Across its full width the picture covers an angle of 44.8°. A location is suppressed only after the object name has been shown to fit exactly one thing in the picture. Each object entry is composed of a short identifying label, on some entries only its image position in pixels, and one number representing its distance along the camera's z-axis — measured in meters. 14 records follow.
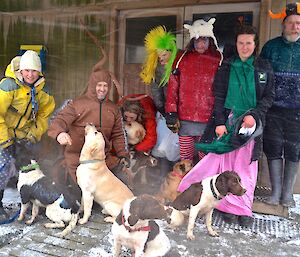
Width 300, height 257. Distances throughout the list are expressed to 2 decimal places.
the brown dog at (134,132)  4.07
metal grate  3.28
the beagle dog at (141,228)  2.28
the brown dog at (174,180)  3.66
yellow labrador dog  3.21
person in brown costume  3.48
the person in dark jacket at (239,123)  3.22
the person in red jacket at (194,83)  3.58
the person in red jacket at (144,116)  4.12
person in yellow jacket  3.47
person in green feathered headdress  3.81
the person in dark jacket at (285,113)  3.37
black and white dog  3.22
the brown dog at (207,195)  2.80
